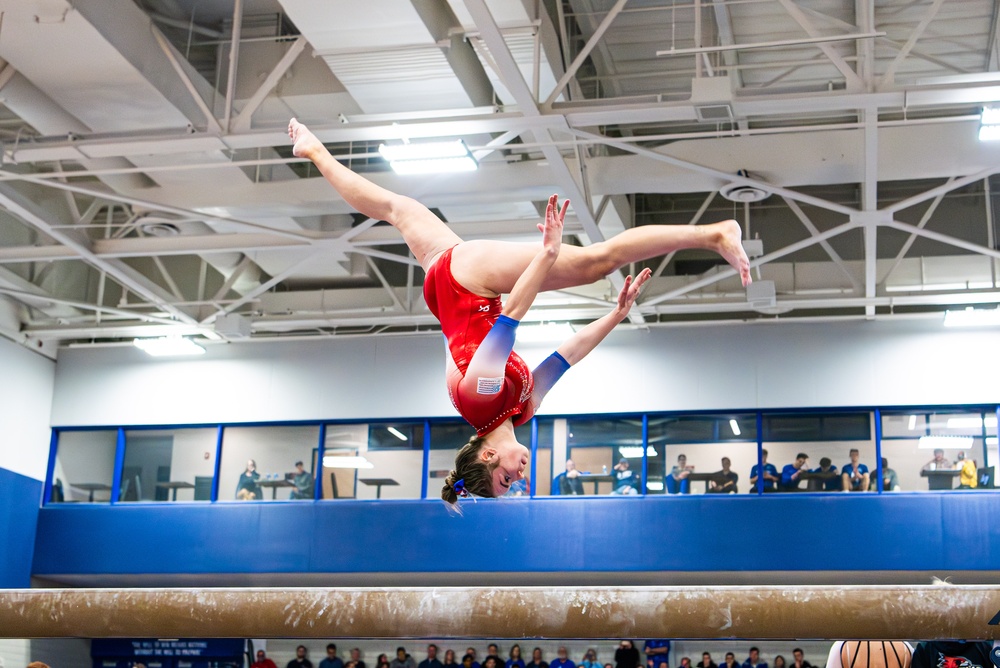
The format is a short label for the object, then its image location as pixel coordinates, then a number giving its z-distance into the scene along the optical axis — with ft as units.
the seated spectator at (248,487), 65.82
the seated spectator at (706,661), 60.44
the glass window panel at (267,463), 65.46
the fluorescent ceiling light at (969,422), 57.93
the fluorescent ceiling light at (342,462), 65.62
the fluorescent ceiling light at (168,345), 63.46
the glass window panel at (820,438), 60.29
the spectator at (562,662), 61.82
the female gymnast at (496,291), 15.96
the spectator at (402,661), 64.54
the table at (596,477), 61.52
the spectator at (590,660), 61.46
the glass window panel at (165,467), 67.46
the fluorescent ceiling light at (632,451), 61.82
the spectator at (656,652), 64.64
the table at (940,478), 57.52
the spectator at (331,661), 64.95
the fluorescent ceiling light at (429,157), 38.27
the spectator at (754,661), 59.52
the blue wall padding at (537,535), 56.49
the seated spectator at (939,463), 58.23
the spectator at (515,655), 64.95
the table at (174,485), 66.85
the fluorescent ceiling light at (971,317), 55.16
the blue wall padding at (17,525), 63.67
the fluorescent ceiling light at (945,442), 58.54
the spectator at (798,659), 58.03
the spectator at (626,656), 61.31
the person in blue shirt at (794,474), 59.31
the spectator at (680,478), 60.44
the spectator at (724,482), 59.88
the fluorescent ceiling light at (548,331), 58.95
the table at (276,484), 65.36
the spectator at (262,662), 64.44
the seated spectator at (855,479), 58.34
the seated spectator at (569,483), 61.77
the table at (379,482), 65.26
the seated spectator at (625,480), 60.85
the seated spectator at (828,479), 58.49
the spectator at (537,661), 60.85
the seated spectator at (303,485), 65.05
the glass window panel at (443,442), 64.75
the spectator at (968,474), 57.11
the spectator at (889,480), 58.29
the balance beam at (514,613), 13.99
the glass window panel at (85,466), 68.69
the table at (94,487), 68.85
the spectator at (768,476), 59.77
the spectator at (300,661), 65.16
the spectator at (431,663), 62.39
